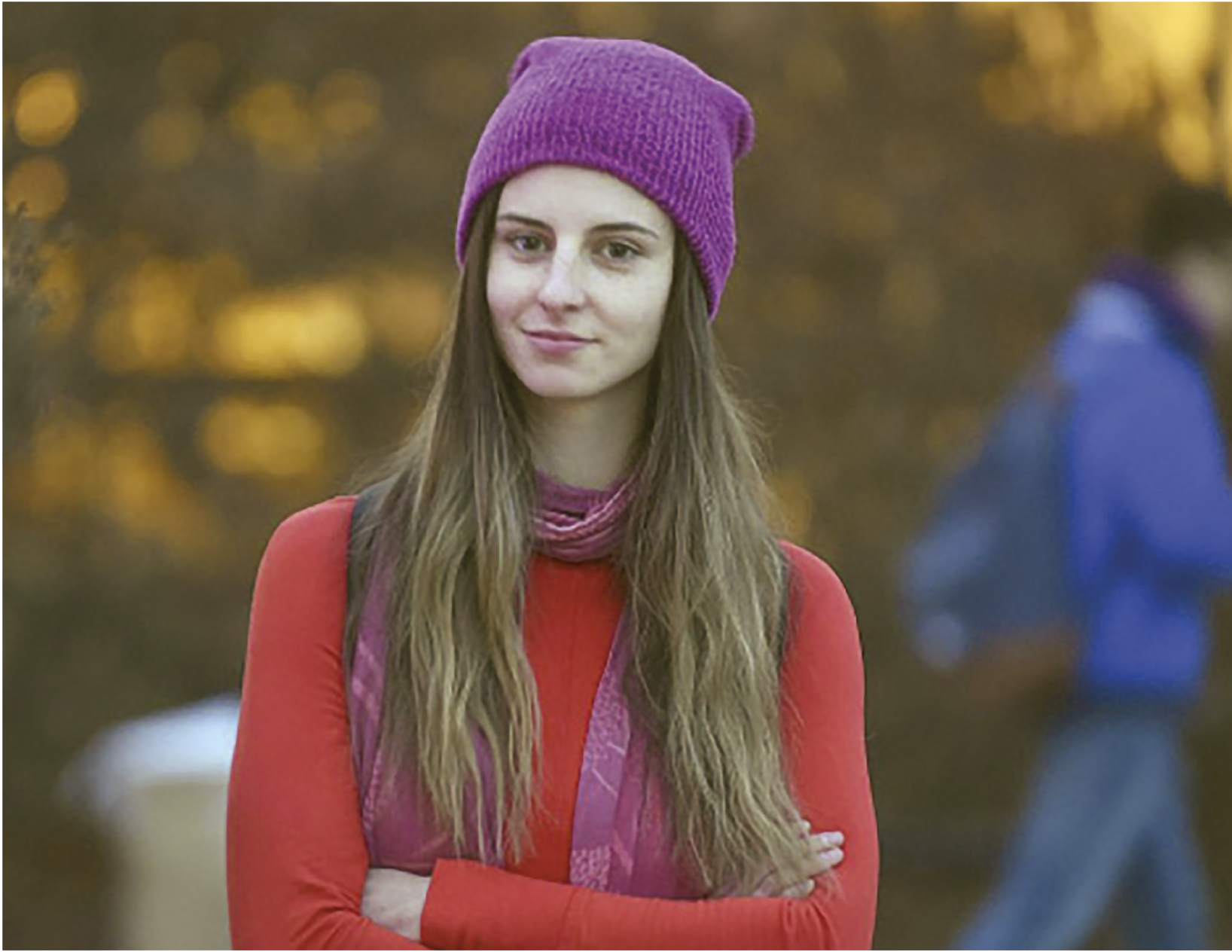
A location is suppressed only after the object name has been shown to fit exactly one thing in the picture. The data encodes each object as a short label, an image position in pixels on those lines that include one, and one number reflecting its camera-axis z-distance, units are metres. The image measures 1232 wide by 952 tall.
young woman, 5.18
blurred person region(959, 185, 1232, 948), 11.36
